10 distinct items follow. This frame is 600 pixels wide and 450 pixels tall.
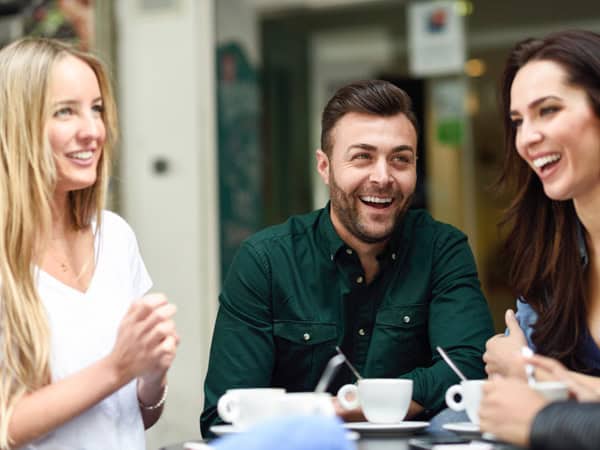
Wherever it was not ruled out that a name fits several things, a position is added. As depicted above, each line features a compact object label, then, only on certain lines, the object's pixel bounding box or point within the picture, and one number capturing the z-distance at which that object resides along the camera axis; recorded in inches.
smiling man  112.3
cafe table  91.9
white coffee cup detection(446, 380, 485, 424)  95.8
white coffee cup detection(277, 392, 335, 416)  88.0
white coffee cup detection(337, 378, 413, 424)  98.1
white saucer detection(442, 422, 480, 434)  95.9
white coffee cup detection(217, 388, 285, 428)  94.3
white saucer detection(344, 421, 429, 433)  97.0
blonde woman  98.4
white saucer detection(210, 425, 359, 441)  94.5
